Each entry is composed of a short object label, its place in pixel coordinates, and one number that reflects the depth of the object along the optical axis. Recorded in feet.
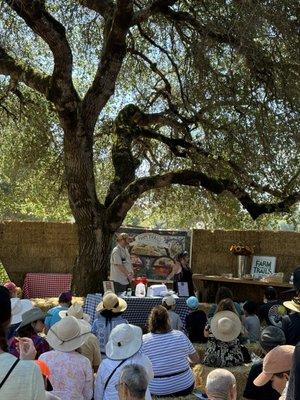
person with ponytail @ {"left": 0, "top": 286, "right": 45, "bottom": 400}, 9.25
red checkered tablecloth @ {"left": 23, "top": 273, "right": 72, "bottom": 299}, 52.06
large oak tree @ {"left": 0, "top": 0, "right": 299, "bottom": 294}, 38.29
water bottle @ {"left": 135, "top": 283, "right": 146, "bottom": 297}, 35.42
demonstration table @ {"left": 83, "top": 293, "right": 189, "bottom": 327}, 32.04
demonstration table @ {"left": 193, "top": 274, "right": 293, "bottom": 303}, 50.77
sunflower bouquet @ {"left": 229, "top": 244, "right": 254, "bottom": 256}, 52.37
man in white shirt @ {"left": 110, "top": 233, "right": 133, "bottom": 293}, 38.88
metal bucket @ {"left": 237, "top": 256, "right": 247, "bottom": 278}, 52.54
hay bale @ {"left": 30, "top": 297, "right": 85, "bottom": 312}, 35.61
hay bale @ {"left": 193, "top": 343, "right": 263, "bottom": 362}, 26.63
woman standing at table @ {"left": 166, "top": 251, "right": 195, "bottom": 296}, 41.47
